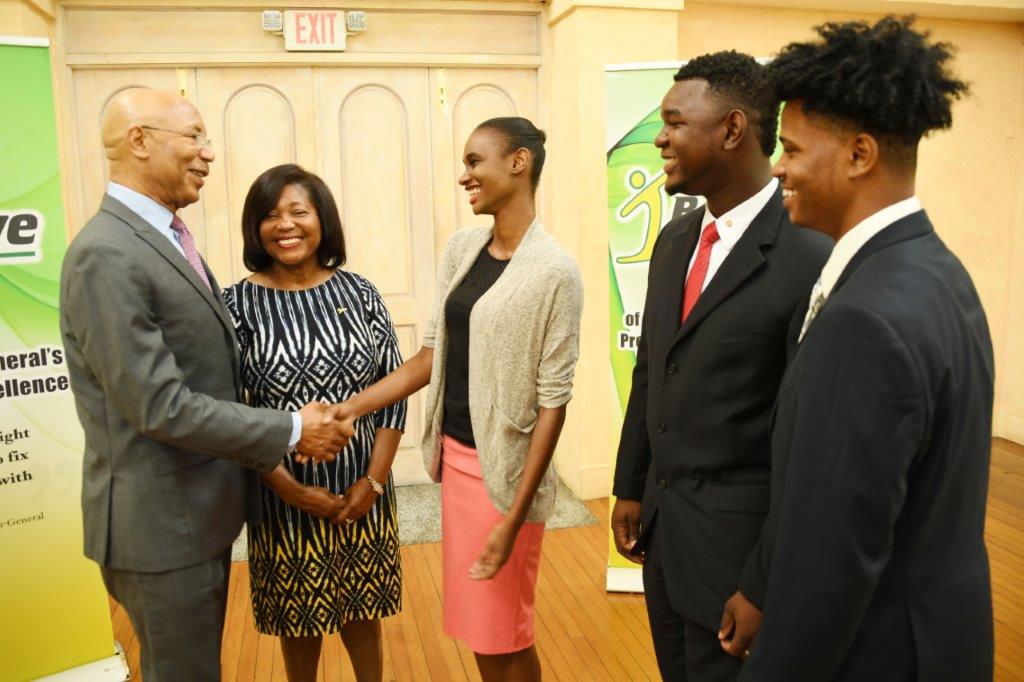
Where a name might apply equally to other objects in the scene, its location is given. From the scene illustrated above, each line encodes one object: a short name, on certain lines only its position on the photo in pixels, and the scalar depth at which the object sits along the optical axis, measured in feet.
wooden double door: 13.09
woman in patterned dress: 6.55
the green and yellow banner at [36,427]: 7.63
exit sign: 13.05
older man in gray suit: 5.03
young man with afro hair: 3.34
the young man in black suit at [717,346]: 4.70
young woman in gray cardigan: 6.02
